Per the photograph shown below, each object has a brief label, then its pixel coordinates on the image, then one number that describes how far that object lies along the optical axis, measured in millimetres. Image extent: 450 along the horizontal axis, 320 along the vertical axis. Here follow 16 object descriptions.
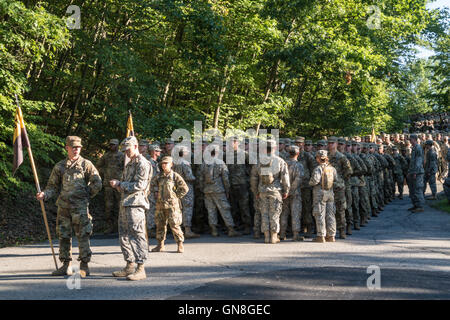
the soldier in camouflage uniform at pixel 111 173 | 12922
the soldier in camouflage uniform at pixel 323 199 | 10609
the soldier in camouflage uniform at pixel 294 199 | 11227
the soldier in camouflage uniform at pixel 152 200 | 11547
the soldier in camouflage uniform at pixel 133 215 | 7441
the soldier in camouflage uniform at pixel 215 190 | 12055
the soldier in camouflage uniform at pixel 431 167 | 16812
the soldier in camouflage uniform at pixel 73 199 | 7781
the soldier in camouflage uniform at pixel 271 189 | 10766
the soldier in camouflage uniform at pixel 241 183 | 12727
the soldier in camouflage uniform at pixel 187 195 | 11844
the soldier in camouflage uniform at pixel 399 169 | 18719
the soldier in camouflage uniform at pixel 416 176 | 14937
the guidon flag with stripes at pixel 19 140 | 8273
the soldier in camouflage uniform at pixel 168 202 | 9812
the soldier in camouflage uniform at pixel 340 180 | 11234
